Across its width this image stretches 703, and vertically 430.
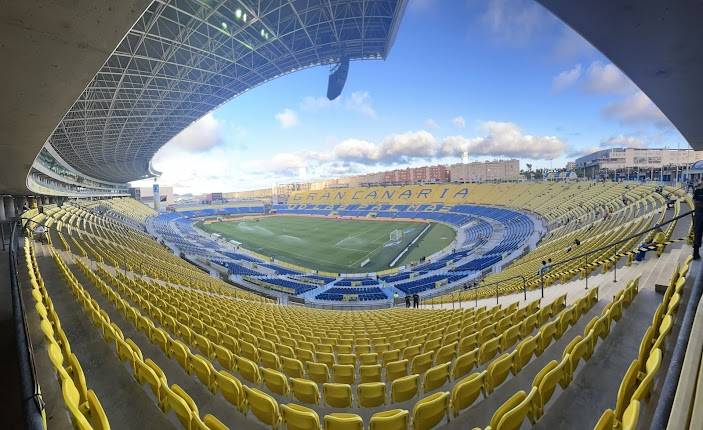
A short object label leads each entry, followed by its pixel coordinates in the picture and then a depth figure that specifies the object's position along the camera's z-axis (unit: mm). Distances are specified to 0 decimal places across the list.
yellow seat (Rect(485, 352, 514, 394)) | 3436
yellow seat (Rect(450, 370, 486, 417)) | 3129
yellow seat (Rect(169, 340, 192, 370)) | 4074
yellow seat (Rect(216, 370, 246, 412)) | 3252
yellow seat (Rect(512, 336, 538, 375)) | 3810
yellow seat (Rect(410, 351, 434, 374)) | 4430
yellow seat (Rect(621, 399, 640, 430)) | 1773
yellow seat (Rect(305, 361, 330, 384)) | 4250
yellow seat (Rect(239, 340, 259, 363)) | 4875
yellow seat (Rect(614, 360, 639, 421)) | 2369
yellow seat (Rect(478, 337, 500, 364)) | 4379
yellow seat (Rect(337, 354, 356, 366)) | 4874
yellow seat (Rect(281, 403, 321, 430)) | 2754
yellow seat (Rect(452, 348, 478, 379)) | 4066
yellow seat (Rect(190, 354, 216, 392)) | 3662
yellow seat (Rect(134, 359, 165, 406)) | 3167
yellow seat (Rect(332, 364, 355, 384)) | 4191
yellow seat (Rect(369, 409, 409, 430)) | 2713
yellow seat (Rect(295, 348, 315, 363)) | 4980
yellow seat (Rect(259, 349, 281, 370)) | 4631
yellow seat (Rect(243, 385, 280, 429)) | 3003
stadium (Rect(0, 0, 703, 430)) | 2912
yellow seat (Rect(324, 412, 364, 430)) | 2744
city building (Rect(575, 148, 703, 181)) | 65438
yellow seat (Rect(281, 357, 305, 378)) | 4402
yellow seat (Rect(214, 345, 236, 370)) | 4379
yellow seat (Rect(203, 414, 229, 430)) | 2561
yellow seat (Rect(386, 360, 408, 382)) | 4244
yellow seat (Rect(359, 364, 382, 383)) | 4184
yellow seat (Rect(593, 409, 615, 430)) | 2023
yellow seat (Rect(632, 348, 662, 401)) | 2145
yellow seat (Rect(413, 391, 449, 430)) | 2854
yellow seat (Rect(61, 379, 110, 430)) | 1962
